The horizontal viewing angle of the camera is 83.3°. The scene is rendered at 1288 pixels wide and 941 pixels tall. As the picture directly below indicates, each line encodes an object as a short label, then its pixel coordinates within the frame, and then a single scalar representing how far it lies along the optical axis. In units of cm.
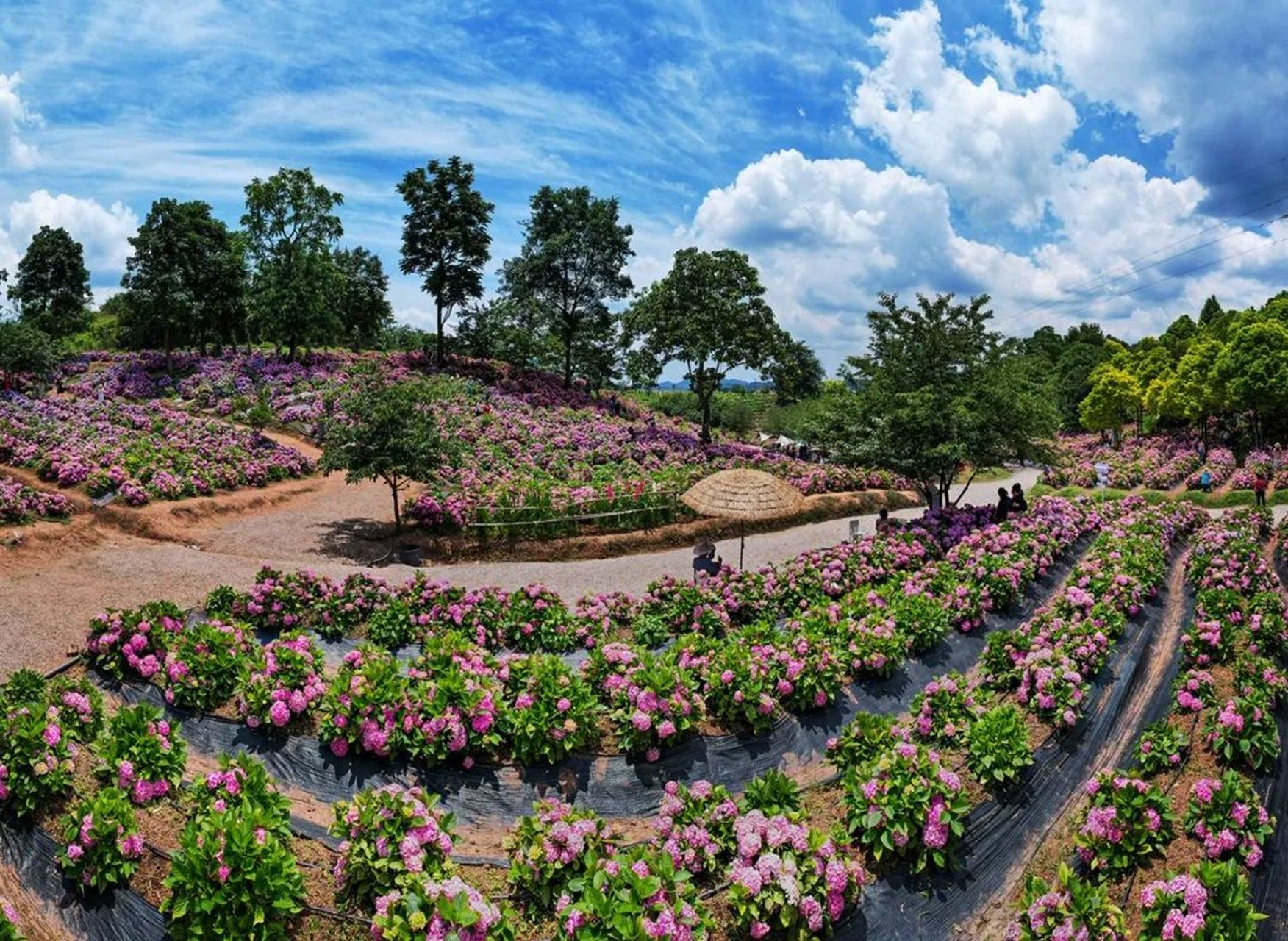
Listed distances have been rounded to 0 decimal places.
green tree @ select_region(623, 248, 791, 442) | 3294
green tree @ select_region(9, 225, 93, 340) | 4459
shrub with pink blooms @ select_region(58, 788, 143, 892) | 618
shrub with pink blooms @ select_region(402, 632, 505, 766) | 797
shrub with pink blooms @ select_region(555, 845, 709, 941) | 538
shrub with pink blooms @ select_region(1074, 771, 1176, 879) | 675
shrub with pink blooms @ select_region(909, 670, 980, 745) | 848
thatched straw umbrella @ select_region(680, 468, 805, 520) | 1641
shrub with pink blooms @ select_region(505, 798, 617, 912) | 630
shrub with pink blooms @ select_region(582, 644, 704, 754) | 836
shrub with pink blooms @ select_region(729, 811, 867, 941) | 583
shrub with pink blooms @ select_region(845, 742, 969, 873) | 672
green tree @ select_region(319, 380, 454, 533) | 1842
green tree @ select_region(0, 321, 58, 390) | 3019
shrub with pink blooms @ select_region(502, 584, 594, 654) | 1162
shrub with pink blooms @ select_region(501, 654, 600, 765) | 815
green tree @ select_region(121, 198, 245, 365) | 3559
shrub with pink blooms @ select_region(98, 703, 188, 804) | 720
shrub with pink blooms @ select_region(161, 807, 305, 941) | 564
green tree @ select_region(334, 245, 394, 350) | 6159
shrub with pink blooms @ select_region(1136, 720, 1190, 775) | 812
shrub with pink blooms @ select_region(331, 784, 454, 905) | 621
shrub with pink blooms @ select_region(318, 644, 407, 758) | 798
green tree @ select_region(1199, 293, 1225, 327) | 6750
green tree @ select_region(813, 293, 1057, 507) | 1867
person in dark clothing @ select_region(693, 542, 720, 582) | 1512
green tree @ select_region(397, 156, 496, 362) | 3903
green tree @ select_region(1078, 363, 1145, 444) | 4975
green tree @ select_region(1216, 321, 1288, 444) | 3459
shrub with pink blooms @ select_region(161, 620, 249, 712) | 892
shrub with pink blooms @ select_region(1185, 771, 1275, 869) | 668
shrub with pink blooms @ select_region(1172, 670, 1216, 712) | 930
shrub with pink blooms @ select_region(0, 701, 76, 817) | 680
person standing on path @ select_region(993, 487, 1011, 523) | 1947
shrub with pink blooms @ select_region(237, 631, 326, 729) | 850
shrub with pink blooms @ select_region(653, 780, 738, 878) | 660
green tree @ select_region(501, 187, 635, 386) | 4094
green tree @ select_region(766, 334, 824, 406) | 3425
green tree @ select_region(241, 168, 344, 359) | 3706
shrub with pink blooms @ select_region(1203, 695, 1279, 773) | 796
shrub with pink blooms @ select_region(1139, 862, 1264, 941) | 551
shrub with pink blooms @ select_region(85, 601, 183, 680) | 946
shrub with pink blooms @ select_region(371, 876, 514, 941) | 542
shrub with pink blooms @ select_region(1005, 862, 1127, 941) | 561
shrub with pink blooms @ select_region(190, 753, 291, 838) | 666
